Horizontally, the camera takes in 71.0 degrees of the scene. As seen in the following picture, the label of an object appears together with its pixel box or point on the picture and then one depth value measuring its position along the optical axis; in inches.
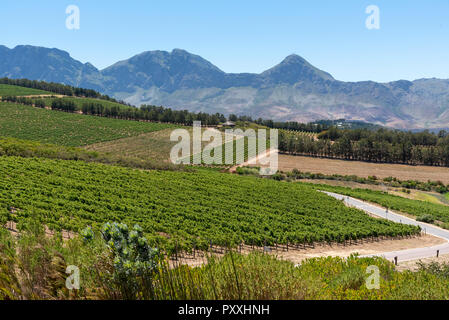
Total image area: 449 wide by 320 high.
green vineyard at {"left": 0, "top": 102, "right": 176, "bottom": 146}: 3796.8
